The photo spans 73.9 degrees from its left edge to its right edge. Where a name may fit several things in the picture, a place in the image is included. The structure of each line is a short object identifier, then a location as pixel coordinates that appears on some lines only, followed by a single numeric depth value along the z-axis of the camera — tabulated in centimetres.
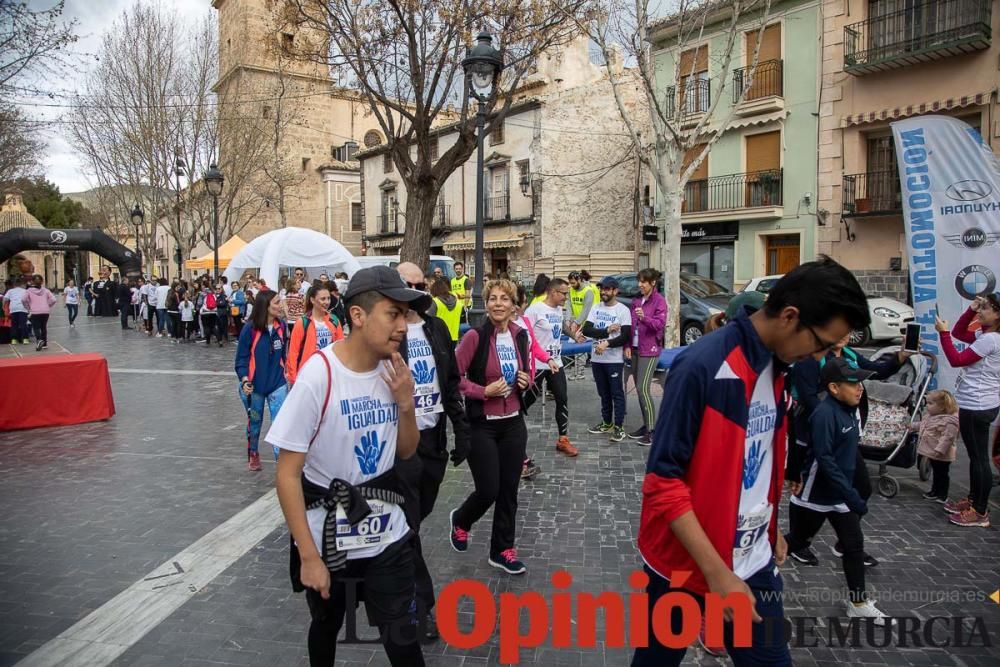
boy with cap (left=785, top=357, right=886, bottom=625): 366
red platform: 855
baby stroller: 554
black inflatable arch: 2983
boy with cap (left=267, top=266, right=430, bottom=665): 233
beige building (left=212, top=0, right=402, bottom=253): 3631
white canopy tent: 1539
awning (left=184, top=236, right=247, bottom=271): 2650
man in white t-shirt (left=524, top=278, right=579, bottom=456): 727
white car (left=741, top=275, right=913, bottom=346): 1522
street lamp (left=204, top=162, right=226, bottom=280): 2073
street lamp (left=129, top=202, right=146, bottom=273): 3209
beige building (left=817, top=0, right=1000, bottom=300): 1733
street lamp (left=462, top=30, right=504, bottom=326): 920
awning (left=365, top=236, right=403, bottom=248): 3819
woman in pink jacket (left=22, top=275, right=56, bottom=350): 1769
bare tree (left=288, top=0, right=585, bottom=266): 1331
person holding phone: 498
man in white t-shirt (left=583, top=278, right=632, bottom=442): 747
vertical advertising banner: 646
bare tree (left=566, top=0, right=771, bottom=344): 1296
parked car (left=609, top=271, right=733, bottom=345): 1592
